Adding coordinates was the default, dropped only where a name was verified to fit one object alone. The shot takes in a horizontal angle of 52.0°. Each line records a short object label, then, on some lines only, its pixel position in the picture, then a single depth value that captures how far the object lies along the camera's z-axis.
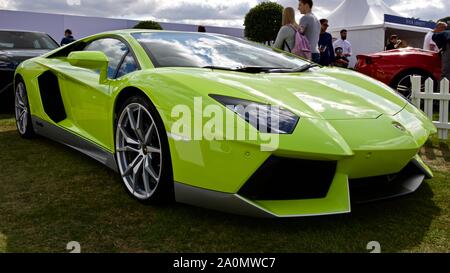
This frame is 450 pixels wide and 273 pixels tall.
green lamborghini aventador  2.12
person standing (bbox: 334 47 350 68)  9.91
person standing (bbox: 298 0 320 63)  5.45
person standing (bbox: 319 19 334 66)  7.04
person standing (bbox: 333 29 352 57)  11.56
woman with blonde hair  5.24
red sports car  6.23
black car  6.02
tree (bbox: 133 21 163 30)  22.64
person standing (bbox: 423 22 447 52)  8.11
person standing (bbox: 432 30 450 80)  5.89
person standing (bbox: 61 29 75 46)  11.56
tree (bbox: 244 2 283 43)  22.27
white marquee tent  17.41
